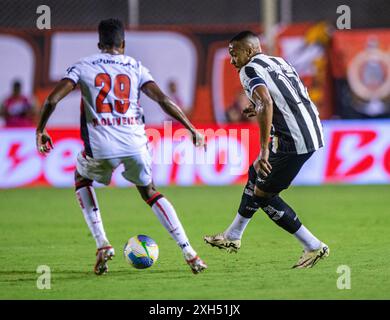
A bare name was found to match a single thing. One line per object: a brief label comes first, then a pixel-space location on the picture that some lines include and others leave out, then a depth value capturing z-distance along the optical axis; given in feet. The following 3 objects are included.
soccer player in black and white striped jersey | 53.78
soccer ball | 54.24
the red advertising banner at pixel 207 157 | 108.78
